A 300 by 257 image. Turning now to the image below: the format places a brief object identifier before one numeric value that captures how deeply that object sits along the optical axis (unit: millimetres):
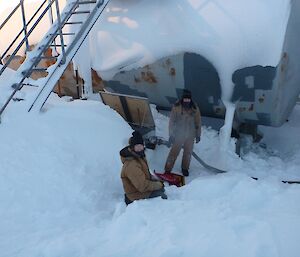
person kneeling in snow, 4328
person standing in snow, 6230
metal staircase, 5668
